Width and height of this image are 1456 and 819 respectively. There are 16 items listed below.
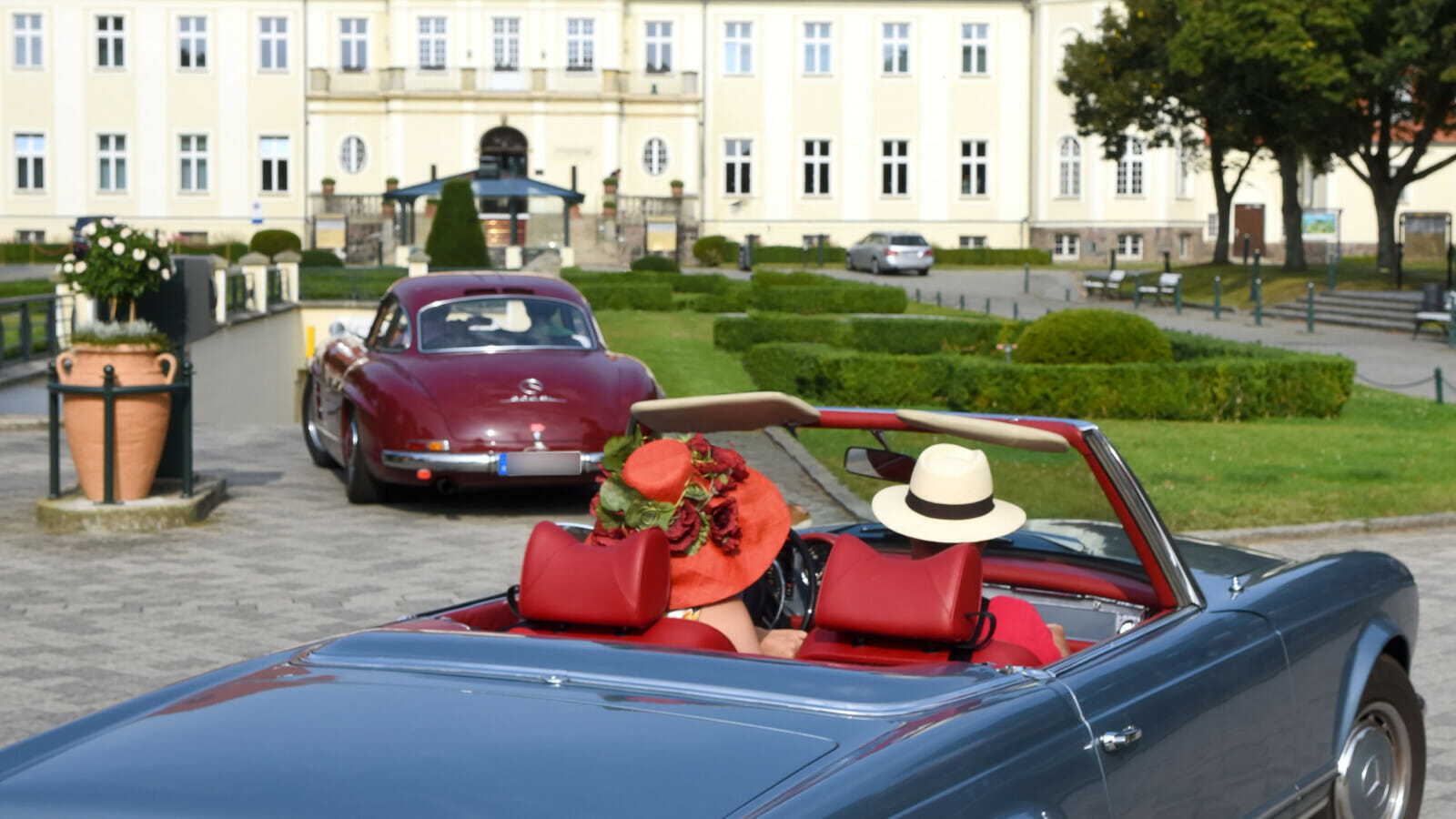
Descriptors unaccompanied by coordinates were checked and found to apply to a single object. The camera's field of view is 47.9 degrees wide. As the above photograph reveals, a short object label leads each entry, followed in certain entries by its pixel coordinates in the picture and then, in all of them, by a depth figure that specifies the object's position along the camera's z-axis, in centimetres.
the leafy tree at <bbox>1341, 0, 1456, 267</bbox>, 3294
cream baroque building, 5922
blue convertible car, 244
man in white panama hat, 369
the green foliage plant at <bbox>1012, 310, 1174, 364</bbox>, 1873
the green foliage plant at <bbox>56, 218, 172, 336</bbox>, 1095
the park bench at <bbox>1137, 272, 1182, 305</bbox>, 3881
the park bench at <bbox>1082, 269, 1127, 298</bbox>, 4109
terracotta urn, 1030
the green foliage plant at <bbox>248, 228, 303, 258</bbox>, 5316
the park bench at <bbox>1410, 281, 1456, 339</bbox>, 2855
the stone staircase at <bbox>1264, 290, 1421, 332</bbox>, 3120
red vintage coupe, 1057
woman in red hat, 388
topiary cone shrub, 3925
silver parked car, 4928
